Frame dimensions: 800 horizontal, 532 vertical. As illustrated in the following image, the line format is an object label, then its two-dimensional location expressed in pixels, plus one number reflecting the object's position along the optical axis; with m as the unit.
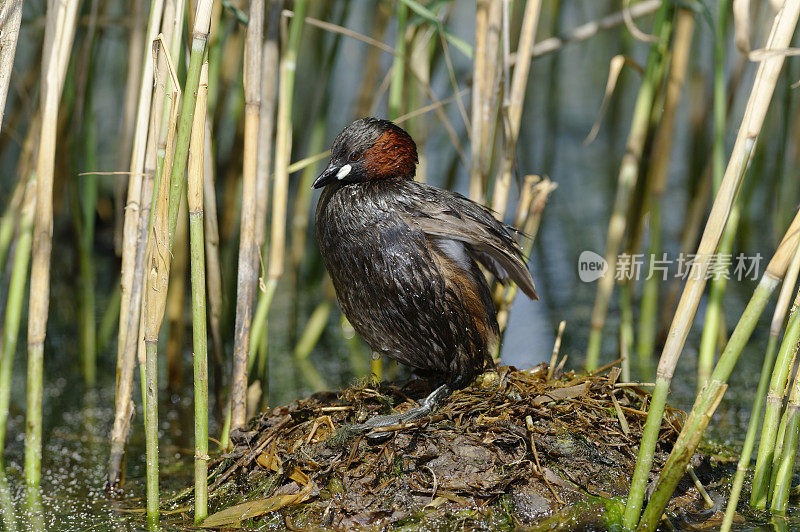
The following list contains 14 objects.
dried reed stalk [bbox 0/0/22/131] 4.92
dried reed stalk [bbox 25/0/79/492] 5.59
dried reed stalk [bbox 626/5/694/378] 8.00
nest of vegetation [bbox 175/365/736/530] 5.16
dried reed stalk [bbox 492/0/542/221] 6.42
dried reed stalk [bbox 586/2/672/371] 6.70
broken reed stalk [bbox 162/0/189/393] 7.75
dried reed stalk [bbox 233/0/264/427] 5.71
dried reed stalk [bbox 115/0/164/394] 5.39
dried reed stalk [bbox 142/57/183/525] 4.59
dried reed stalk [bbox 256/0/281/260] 6.35
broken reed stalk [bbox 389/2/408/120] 6.79
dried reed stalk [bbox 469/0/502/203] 6.48
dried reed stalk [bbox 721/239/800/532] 4.65
